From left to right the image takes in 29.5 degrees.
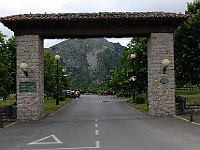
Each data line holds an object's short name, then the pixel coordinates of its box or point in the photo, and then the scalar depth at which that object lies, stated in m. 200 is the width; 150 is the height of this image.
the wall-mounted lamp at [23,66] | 21.32
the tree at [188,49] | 26.27
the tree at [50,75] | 42.97
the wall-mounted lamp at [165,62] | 21.38
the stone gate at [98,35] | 21.84
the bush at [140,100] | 35.56
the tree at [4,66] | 26.23
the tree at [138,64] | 36.54
